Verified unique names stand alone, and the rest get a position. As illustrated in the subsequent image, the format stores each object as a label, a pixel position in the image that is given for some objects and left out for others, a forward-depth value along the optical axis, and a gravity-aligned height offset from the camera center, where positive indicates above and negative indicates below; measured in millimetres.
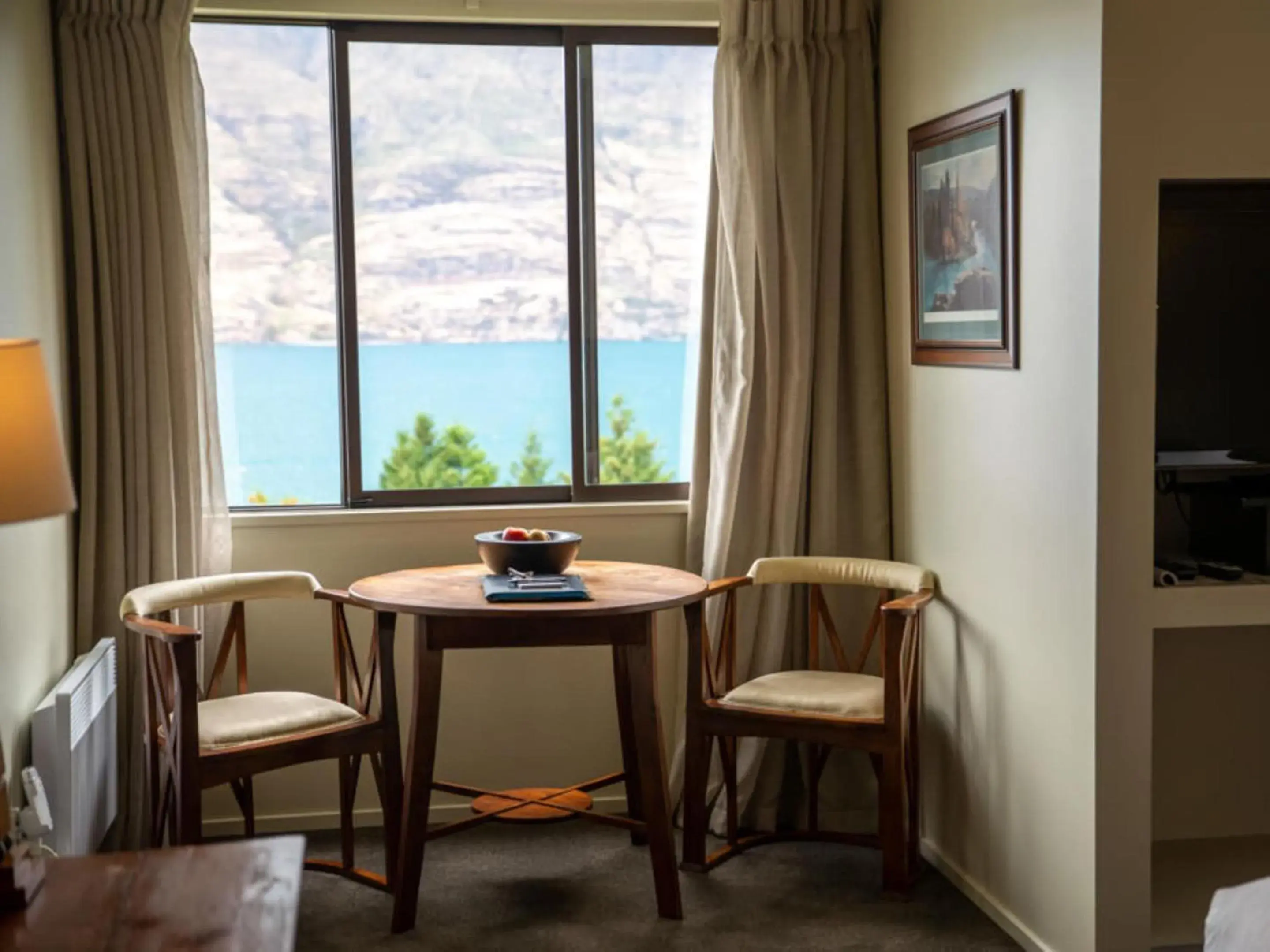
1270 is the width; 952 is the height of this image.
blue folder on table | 3520 -508
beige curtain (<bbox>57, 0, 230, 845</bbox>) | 3869 +239
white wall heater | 3182 -823
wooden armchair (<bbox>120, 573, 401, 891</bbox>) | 3367 -809
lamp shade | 2199 -83
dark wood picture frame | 3350 +368
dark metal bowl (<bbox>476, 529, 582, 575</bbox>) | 3818 -454
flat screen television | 3344 +102
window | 4223 +366
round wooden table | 3484 -627
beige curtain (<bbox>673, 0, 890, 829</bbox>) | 4145 +153
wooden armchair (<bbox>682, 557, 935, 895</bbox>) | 3629 -835
